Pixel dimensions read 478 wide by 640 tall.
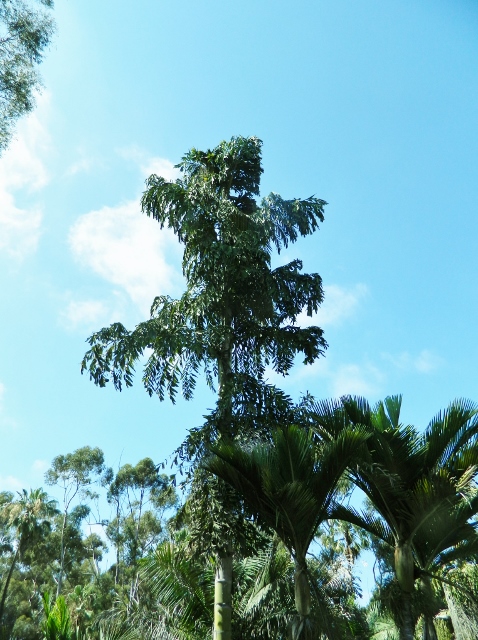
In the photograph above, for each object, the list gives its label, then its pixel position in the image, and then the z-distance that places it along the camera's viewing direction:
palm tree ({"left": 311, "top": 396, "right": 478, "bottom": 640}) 7.64
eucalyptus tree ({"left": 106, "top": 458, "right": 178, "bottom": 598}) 29.14
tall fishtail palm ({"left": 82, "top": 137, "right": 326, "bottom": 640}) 9.55
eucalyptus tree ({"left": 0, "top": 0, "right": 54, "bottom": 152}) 8.57
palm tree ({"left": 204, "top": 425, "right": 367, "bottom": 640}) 6.86
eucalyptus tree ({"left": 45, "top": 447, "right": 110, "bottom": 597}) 31.36
